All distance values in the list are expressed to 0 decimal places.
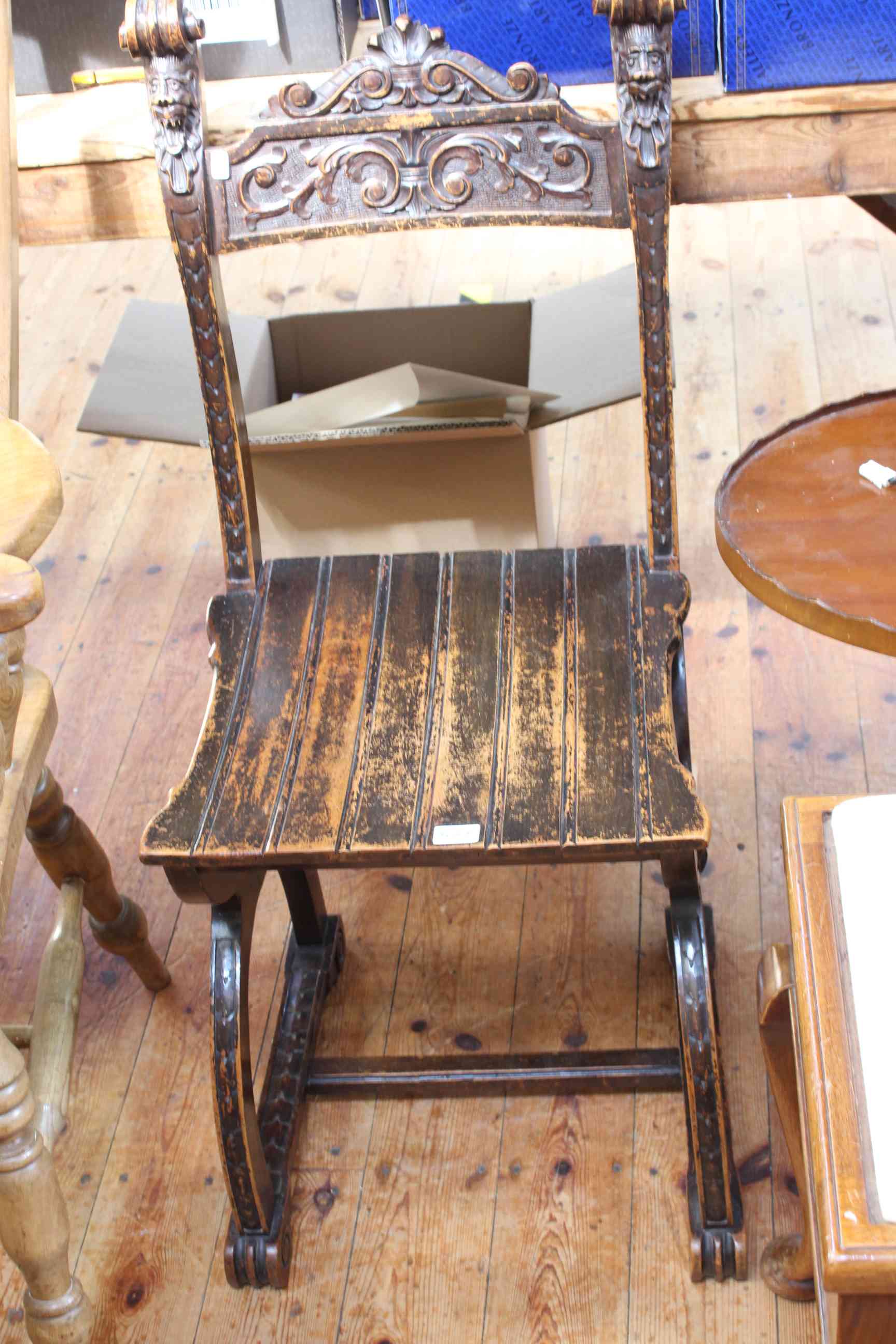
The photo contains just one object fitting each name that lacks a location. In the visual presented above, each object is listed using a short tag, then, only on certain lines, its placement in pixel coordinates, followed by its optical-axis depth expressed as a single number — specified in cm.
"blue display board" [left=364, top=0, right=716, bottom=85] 152
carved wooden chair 124
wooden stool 85
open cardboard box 184
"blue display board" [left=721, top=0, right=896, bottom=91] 145
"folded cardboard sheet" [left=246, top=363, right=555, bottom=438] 179
